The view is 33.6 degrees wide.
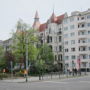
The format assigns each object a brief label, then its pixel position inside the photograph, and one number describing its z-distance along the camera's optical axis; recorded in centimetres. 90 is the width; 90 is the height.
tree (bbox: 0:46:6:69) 4361
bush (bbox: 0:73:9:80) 2936
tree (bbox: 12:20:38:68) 3570
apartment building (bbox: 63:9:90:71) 4578
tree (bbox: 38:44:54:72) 4427
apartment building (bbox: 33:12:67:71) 5091
